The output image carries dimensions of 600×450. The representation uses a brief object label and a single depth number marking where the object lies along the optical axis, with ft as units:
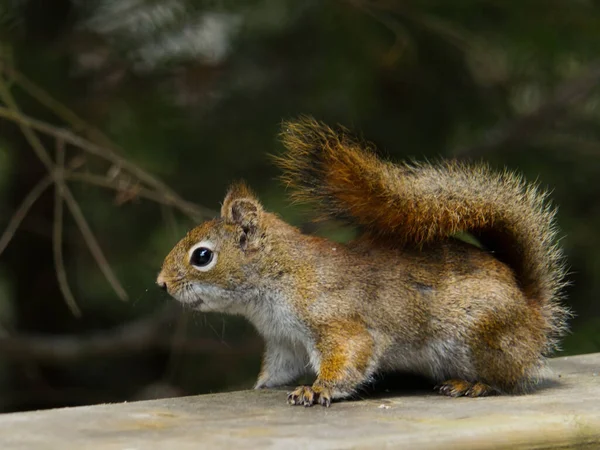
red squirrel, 12.05
